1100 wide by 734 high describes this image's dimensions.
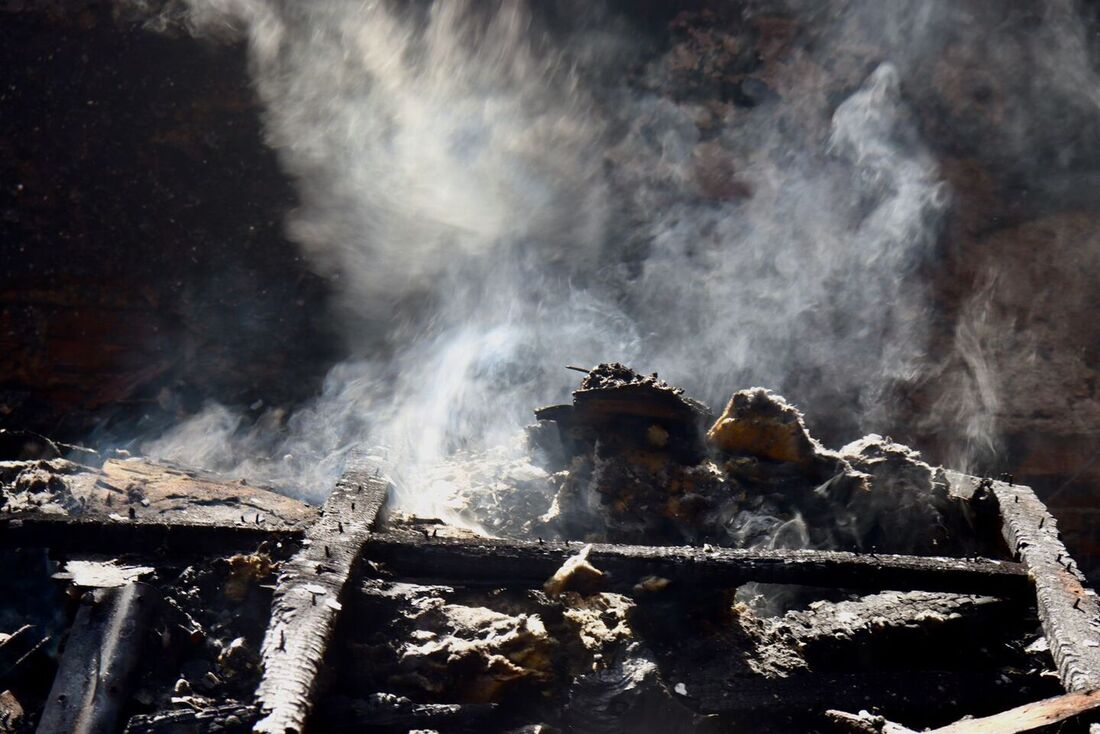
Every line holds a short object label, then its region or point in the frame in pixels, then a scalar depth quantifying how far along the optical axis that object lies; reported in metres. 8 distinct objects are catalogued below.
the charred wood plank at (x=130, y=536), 3.26
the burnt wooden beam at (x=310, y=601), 2.36
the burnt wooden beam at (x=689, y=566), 3.10
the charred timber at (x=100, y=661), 2.55
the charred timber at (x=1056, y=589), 2.62
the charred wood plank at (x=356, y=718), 2.59
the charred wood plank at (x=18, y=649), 2.98
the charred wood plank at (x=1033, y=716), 2.36
